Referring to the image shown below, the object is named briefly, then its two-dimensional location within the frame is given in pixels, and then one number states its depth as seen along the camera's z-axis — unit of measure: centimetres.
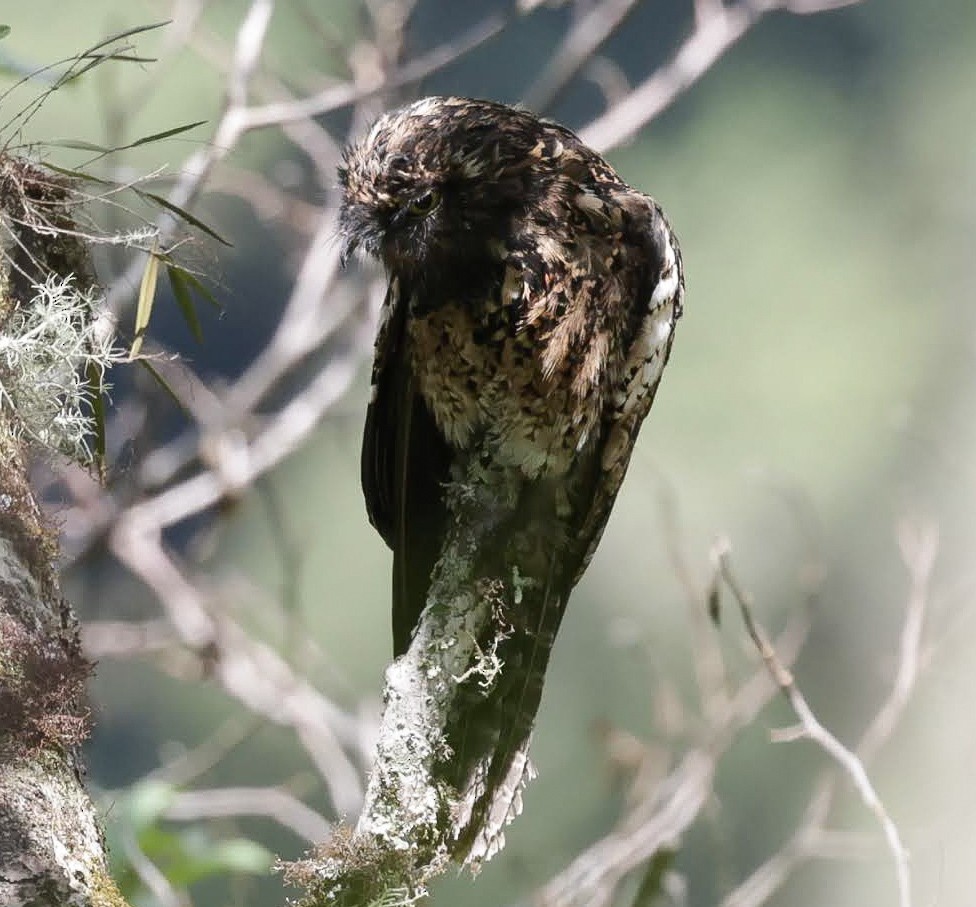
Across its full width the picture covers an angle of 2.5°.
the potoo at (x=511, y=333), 887
